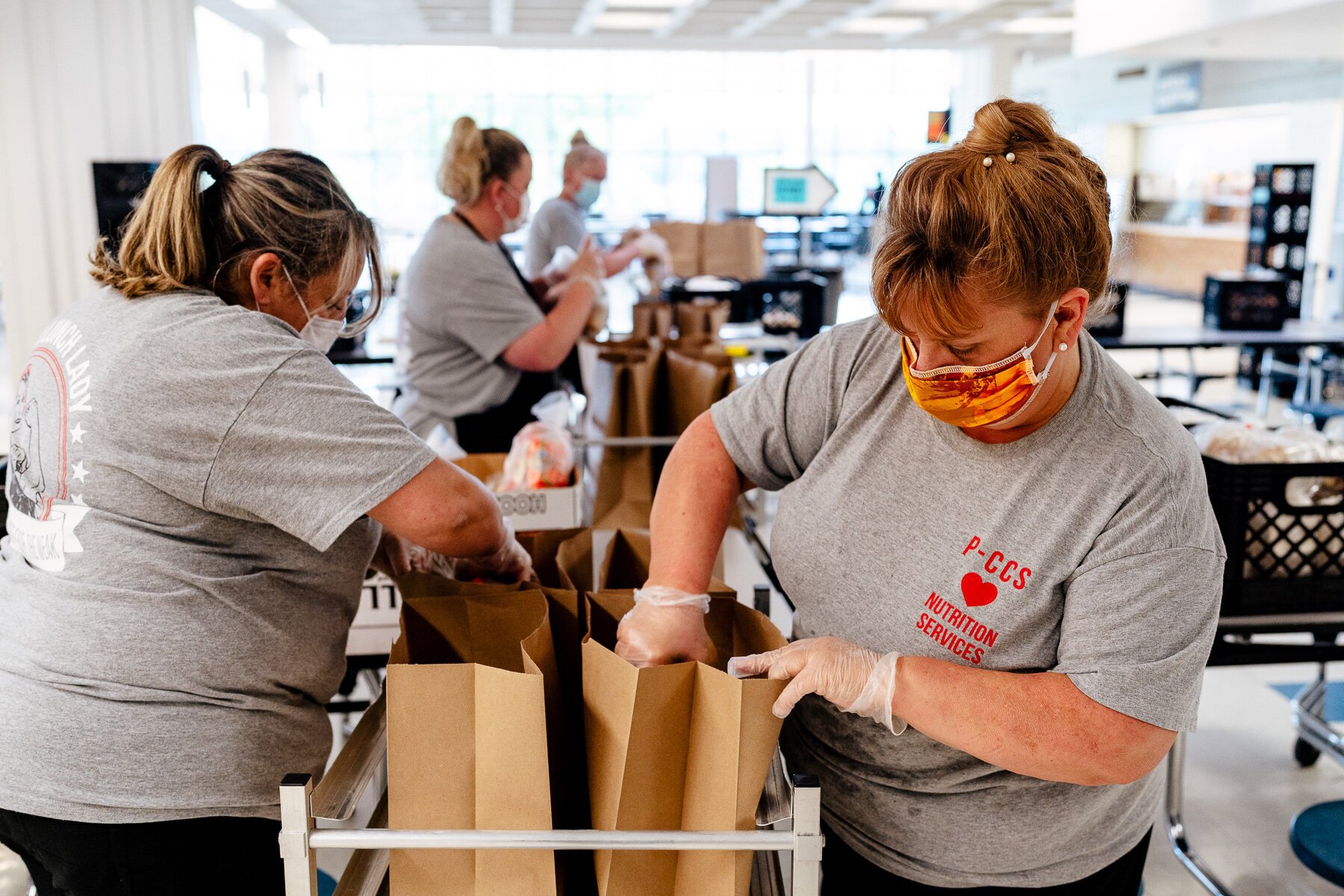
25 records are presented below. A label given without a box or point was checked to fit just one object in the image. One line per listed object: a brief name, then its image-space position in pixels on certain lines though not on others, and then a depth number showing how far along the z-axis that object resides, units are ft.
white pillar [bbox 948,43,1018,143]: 50.14
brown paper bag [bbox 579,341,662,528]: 8.03
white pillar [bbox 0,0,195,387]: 18.51
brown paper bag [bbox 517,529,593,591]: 5.31
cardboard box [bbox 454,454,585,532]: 6.80
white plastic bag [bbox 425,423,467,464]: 7.56
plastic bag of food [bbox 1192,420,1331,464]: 6.36
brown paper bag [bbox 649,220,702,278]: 16.66
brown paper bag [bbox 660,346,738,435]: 8.18
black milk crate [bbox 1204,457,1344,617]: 6.15
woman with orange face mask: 3.50
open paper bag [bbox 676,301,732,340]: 11.43
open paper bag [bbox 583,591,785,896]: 3.37
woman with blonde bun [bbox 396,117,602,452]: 9.38
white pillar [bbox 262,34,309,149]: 44.04
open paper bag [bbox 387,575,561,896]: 3.46
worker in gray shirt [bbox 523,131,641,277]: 15.23
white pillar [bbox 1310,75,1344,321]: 36.65
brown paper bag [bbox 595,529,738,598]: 4.99
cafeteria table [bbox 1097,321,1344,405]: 18.28
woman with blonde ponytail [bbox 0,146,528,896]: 3.97
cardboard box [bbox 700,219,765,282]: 16.85
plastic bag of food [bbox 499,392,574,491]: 7.04
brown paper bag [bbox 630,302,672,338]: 11.95
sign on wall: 53.11
